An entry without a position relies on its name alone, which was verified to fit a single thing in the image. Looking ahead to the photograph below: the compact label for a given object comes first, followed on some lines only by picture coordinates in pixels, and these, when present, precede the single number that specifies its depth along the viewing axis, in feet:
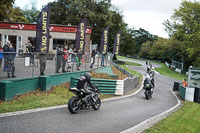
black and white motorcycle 30.40
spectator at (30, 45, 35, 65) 37.88
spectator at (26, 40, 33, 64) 70.45
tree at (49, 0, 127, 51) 148.87
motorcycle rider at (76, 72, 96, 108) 31.50
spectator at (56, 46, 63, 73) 47.15
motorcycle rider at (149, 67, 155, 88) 74.57
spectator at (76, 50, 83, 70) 55.89
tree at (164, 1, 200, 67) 164.78
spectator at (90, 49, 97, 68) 66.18
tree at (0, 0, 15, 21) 81.74
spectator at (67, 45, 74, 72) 51.31
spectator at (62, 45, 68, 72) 49.20
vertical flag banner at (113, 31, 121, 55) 101.02
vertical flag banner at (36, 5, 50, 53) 44.06
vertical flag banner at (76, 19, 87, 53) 62.44
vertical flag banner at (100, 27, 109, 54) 81.04
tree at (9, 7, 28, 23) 192.70
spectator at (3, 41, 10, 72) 33.86
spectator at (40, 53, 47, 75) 42.49
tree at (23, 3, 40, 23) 299.75
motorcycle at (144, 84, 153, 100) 52.64
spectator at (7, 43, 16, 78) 34.68
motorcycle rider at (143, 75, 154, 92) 53.00
